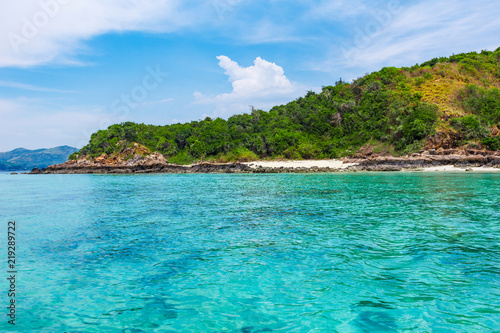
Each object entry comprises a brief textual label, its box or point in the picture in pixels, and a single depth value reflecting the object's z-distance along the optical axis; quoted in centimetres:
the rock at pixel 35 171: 9834
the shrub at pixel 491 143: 5244
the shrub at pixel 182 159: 9099
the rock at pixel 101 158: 9412
